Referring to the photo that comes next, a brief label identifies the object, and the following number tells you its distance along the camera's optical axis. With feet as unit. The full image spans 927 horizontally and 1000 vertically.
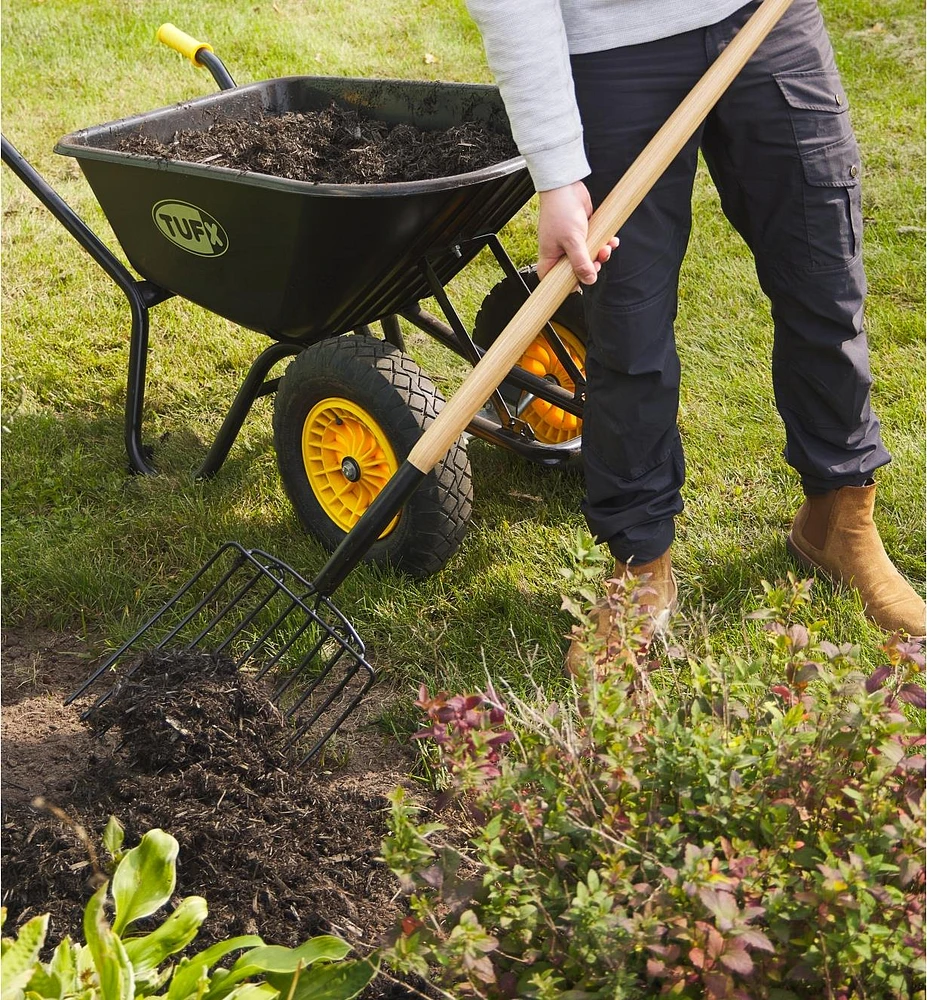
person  5.90
